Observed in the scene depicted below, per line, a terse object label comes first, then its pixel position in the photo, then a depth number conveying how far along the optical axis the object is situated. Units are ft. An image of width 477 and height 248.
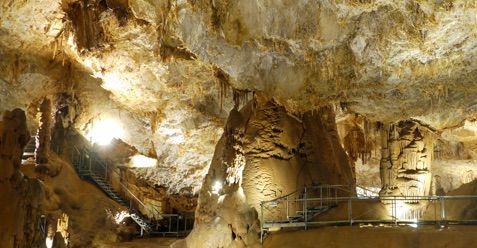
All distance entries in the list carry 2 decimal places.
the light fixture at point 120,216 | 74.95
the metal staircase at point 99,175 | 79.05
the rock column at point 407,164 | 62.28
